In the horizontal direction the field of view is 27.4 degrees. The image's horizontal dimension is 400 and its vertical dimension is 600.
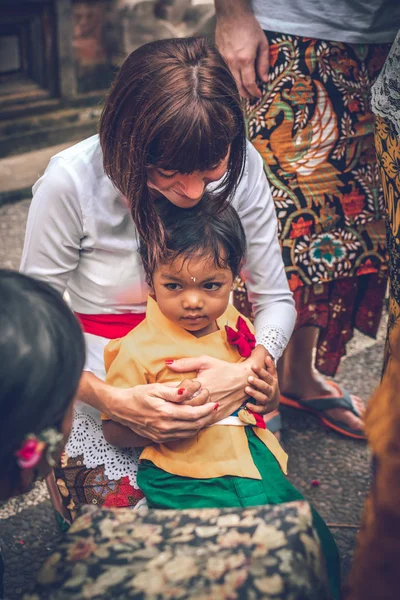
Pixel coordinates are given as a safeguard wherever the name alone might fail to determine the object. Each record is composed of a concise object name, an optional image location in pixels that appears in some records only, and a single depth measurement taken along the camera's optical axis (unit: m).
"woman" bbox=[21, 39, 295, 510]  1.99
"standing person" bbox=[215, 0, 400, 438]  2.68
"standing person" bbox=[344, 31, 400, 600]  1.14
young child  2.07
